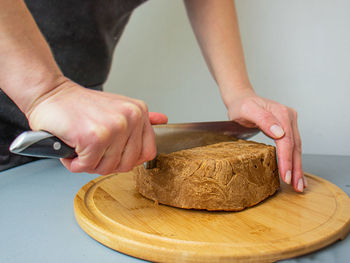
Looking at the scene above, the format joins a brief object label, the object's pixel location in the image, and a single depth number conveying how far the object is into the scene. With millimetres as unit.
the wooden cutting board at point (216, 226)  348
